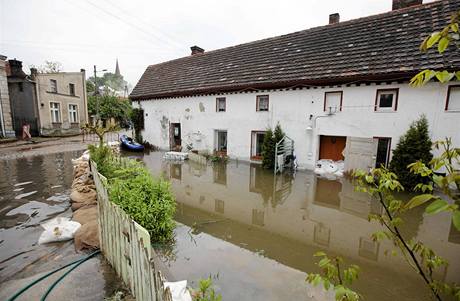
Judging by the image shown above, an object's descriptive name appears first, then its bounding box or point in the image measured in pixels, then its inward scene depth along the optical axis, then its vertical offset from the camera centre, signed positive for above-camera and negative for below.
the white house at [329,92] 9.58 +1.40
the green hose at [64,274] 3.36 -2.52
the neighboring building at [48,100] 22.03 +1.51
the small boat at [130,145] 17.50 -2.15
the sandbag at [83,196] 6.77 -2.35
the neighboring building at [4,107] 19.53 +0.64
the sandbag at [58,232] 4.89 -2.42
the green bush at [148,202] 4.62 -1.72
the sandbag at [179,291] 3.02 -2.28
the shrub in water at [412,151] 8.85 -1.12
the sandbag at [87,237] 4.66 -2.45
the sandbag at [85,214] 5.51 -2.41
